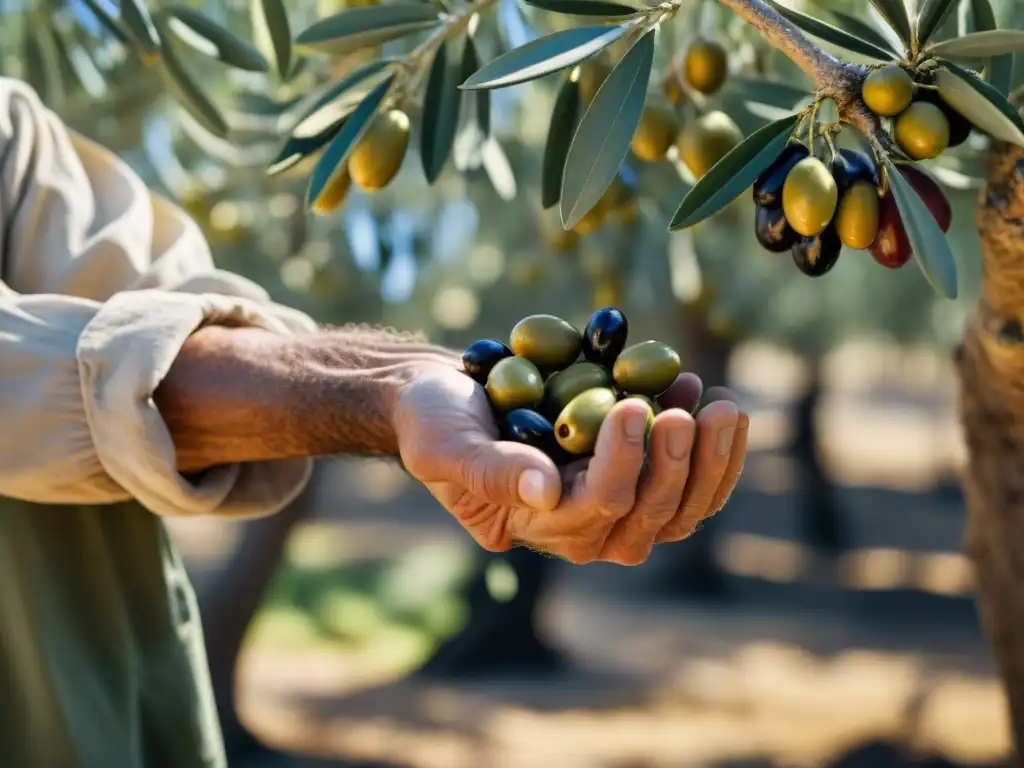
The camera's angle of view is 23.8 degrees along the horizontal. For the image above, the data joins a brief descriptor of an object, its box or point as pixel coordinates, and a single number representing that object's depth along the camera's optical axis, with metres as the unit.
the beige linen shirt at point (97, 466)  0.97
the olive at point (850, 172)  0.94
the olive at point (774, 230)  0.95
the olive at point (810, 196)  0.92
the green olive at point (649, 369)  0.92
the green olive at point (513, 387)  0.92
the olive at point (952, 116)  0.93
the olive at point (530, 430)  0.90
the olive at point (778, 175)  0.94
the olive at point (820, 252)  0.95
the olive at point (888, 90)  0.91
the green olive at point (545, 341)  0.95
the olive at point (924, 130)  0.92
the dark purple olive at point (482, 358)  0.94
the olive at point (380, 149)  1.04
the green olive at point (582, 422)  0.89
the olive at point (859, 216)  0.93
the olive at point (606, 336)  0.96
